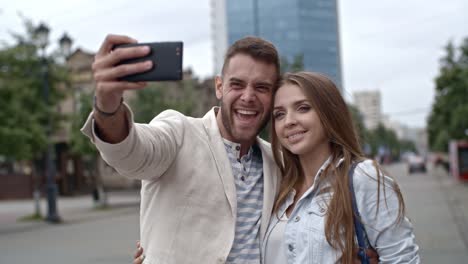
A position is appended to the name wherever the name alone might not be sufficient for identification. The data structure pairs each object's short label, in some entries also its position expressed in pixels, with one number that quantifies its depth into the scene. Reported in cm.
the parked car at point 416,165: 5644
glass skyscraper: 8769
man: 232
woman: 256
